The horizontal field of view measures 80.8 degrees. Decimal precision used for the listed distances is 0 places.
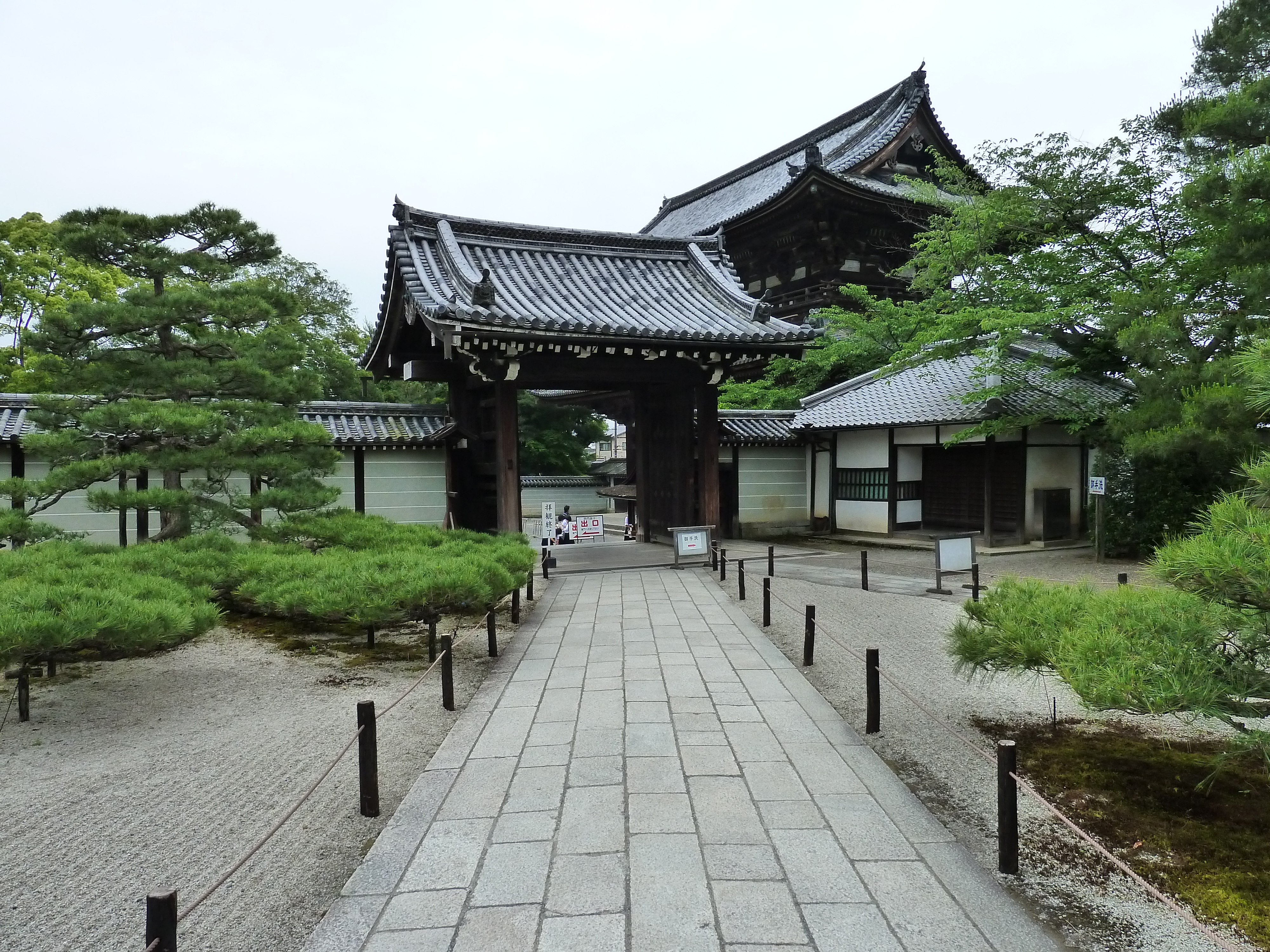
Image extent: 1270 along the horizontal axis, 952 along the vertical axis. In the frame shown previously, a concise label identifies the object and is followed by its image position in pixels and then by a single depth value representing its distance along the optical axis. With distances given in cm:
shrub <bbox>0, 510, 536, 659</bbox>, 478
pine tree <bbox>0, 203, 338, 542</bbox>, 788
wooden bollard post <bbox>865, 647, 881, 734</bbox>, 496
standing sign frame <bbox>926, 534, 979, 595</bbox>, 1032
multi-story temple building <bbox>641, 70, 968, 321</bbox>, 2022
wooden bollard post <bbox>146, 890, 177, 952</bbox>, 210
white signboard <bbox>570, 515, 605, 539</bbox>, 1457
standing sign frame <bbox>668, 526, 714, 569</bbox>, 1230
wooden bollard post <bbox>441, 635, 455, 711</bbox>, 545
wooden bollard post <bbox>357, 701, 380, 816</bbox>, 384
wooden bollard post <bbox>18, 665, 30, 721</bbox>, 535
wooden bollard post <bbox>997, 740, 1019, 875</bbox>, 325
